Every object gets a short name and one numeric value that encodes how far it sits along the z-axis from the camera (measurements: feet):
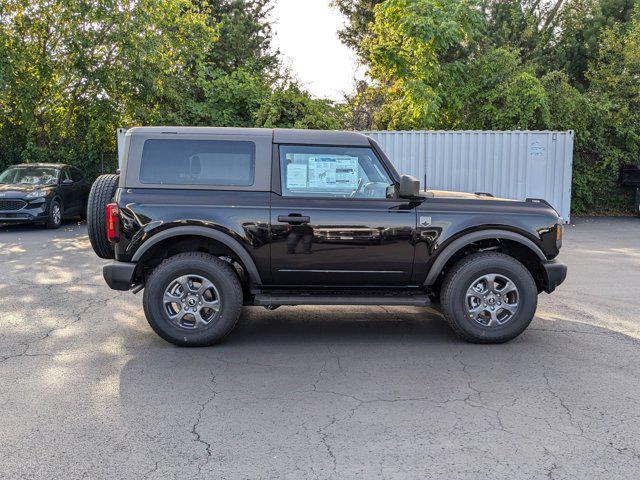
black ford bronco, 16.99
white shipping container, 49.19
